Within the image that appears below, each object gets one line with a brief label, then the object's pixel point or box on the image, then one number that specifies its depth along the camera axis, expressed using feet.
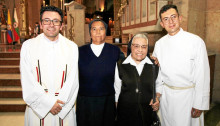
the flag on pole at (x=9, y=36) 42.65
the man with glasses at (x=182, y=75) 6.67
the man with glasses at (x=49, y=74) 6.13
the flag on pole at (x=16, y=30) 43.61
